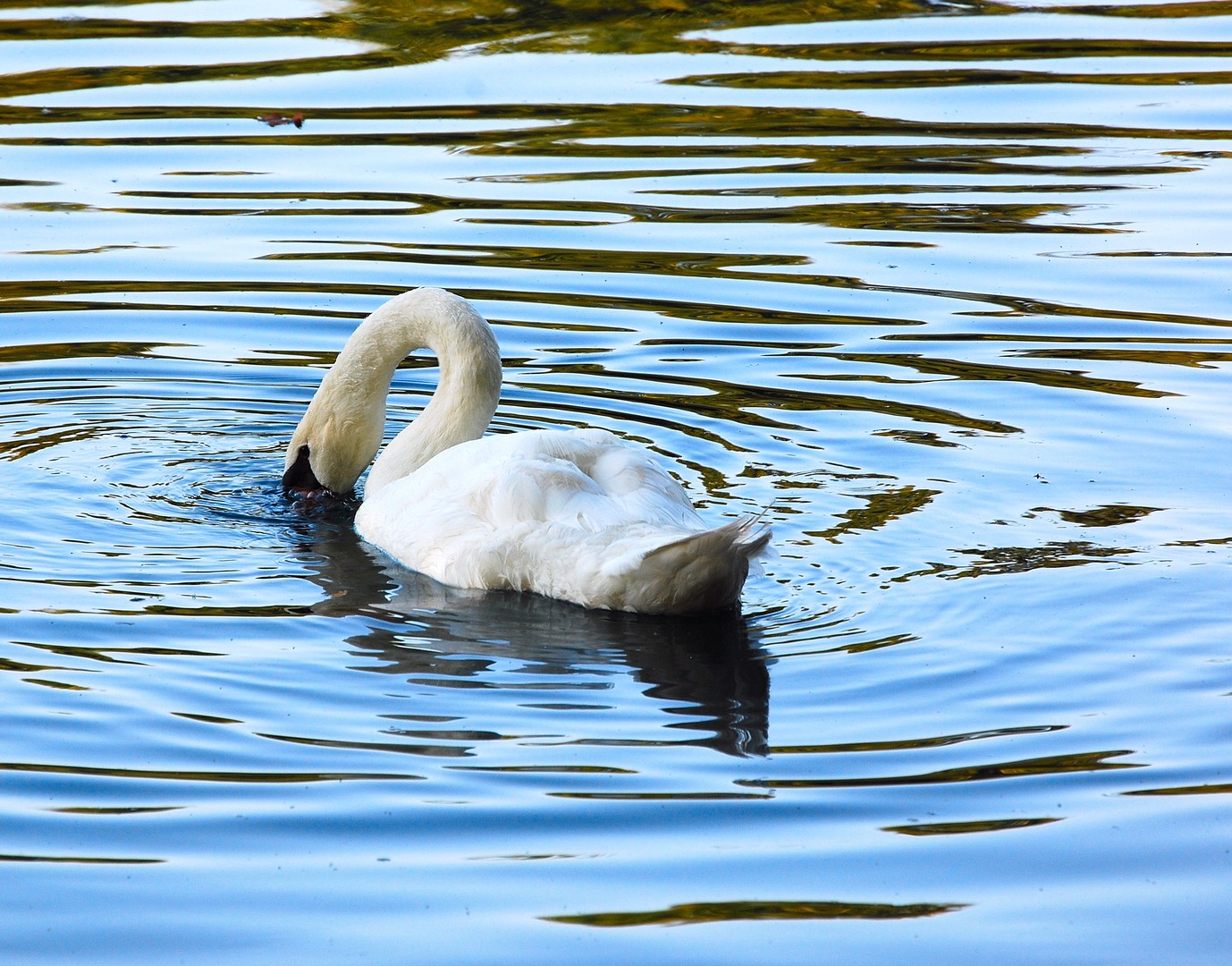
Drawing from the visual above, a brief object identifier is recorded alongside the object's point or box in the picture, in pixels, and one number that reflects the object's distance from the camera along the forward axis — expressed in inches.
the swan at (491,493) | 556.4
